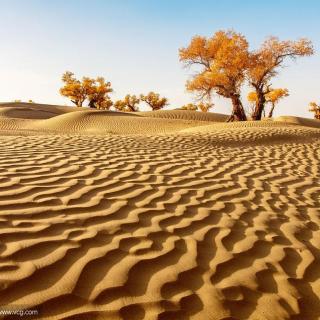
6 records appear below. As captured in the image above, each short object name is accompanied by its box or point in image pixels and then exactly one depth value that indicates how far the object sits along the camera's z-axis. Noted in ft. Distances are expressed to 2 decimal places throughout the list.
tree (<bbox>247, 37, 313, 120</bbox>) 81.15
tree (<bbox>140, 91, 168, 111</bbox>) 163.00
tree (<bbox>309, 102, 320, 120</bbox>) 145.59
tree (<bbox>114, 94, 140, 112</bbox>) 164.96
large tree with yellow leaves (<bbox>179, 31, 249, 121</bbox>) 80.69
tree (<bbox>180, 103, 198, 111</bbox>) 177.95
